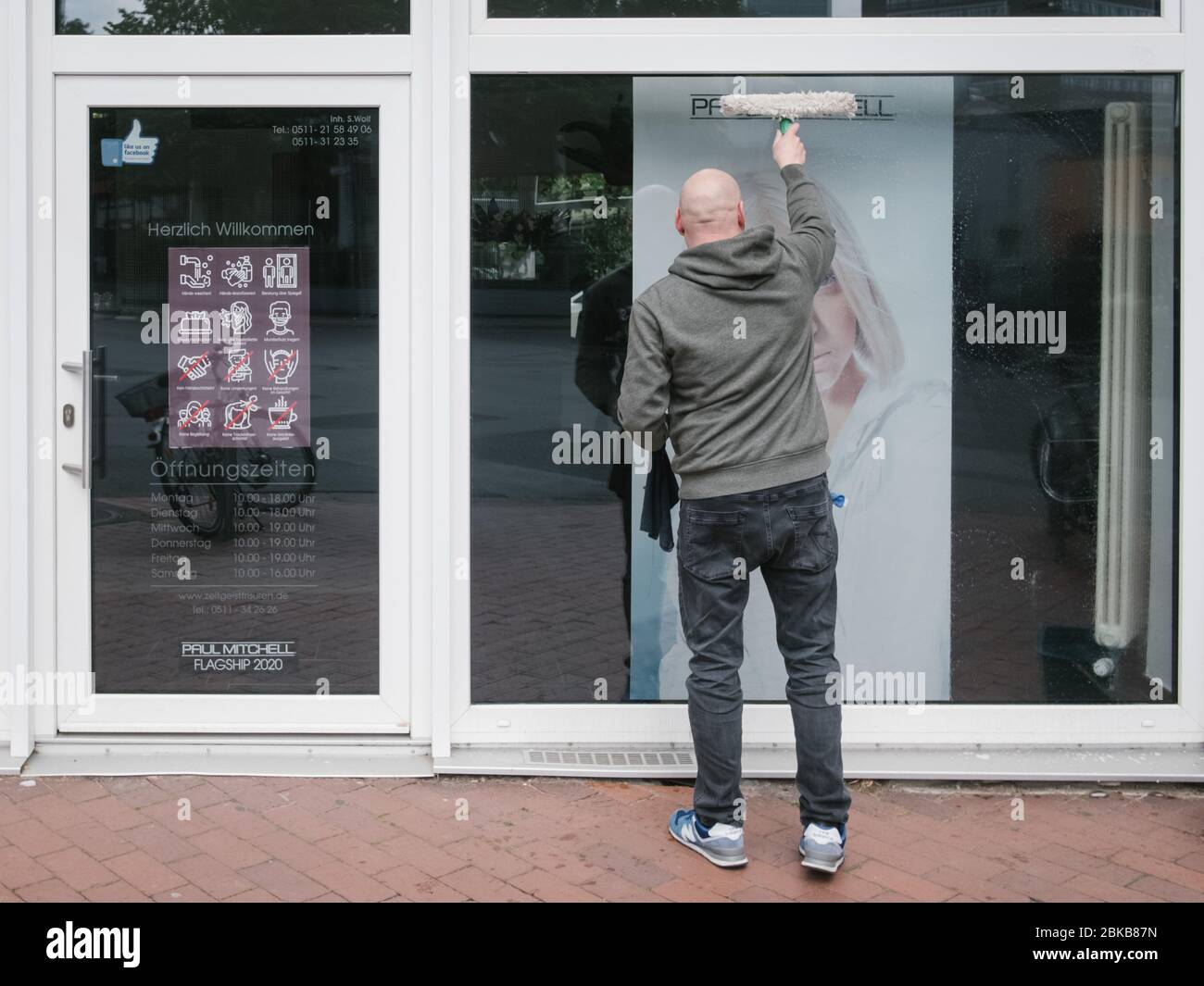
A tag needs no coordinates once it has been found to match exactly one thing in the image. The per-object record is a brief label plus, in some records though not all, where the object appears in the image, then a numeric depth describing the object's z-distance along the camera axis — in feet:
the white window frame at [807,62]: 16.53
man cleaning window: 13.97
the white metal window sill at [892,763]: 16.60
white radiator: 16.98
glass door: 16.76
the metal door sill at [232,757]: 16.55
